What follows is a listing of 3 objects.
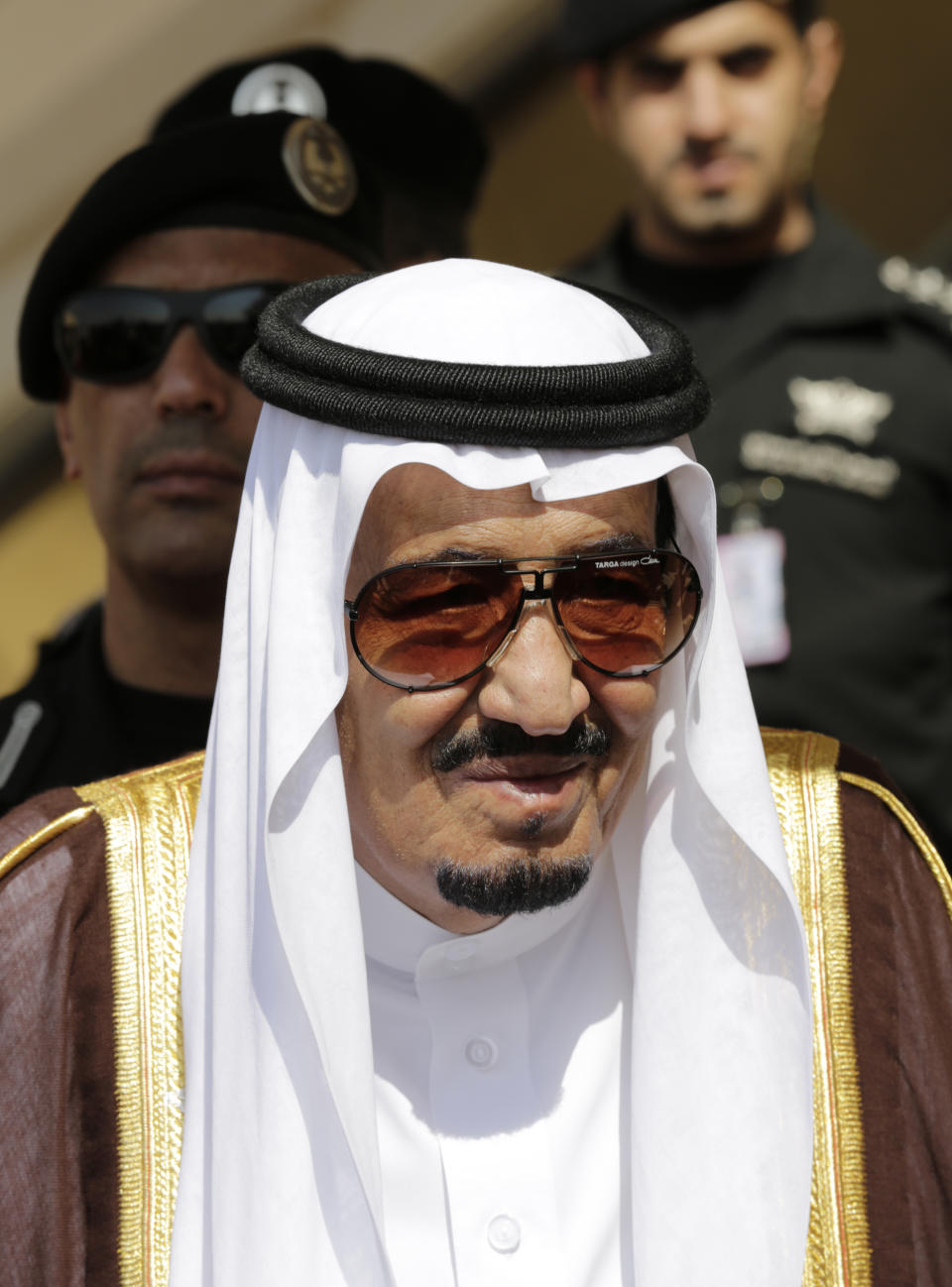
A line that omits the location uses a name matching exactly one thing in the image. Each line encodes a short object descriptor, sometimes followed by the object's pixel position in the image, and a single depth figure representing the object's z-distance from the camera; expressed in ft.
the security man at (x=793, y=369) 24.70
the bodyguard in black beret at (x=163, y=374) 19.69
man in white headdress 13.12
